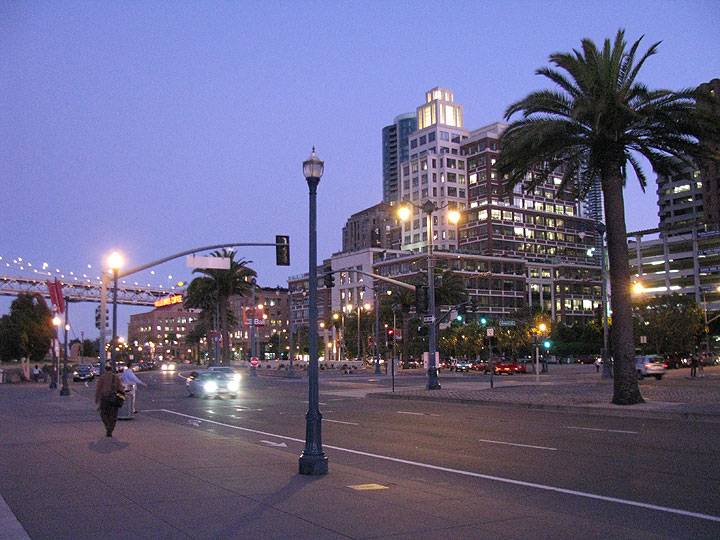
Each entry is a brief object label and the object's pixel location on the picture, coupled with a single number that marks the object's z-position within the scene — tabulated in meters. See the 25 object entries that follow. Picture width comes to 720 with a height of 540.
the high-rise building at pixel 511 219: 135.62
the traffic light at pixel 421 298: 36.38
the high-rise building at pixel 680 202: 147.38
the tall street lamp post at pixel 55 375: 51.86
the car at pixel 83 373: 68.38
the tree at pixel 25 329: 79.12
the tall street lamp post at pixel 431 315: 37.88
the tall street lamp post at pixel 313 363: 11.22
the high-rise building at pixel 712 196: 136.50
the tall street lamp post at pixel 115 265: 31.22
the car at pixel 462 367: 81.50
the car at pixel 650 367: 51.84
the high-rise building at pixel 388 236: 173.25
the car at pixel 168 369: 104.97
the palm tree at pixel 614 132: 26.20
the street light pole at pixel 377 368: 75.88
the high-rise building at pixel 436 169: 145.12
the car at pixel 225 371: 38.38
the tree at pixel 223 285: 78.38
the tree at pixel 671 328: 81.94
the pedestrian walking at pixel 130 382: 23.22
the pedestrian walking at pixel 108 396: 17.11
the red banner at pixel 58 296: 39.51
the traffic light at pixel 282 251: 28.72
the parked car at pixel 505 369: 74.69
